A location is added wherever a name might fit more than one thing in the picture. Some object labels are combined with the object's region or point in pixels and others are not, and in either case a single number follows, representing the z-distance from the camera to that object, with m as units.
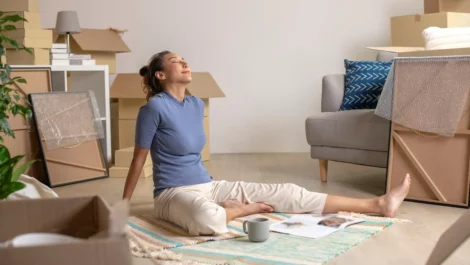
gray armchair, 3.68
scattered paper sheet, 2.70
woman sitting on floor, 2.84
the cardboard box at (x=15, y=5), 4.02
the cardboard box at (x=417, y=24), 4.03
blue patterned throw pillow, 4.02
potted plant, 1.80
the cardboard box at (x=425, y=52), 3.18
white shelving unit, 4.42
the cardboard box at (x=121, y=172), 4.26
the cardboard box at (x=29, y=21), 4.00
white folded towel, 3.48
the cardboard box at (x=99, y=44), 4.52
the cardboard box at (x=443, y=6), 4.38
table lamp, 4.34
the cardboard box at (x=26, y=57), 4.06
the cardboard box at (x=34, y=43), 4.01
